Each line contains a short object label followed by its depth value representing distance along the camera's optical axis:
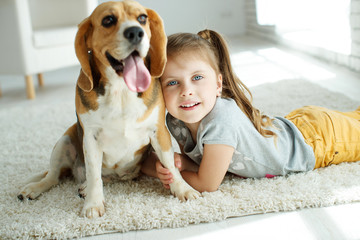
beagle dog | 1.19
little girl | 1.41
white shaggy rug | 1.24
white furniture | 3.21
